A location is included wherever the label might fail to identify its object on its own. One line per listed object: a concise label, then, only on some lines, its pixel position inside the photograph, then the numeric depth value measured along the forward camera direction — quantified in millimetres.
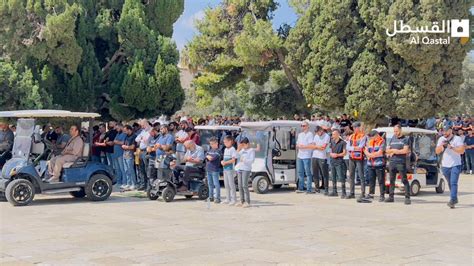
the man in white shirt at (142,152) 17594
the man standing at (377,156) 15226
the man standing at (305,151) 16984
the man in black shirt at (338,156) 16281
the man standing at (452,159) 14148
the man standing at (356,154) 15641
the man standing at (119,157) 18219
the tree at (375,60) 27047
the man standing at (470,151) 24016
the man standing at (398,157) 15016
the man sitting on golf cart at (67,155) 14688
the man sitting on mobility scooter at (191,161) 15281
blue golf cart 14258
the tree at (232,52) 29719
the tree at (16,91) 24672
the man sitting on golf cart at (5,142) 16922
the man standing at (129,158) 17828
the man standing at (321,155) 16844
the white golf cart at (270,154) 17203
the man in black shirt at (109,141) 18672
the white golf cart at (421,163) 16734
